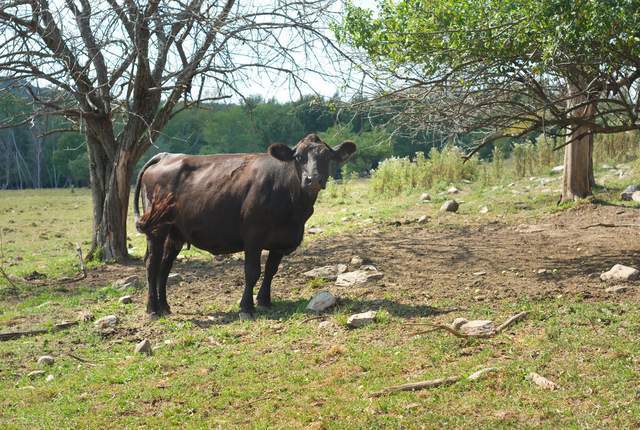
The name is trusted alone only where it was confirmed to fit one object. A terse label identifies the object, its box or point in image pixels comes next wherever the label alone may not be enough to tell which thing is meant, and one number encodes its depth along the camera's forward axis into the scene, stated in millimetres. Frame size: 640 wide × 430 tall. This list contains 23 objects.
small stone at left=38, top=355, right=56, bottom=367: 7234
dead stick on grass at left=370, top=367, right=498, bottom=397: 5633
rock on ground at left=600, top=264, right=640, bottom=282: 7953
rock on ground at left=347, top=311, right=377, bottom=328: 7328
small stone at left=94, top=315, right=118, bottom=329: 8438
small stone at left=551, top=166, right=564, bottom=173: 19262
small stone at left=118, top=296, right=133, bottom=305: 9570
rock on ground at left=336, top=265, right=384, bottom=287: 9094
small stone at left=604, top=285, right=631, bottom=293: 7559
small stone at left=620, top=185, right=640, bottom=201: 14156
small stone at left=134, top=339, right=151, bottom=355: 7328
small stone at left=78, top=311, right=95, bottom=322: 8832
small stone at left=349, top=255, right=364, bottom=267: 10328
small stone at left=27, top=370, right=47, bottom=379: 6933
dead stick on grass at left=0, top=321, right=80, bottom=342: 8352
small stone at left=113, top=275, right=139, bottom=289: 10555
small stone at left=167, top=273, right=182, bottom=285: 10559
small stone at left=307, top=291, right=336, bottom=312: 8077
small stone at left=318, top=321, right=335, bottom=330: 7422
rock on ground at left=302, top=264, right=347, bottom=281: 9704
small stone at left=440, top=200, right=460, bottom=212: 15625
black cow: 8164
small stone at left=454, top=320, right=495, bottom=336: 6641
